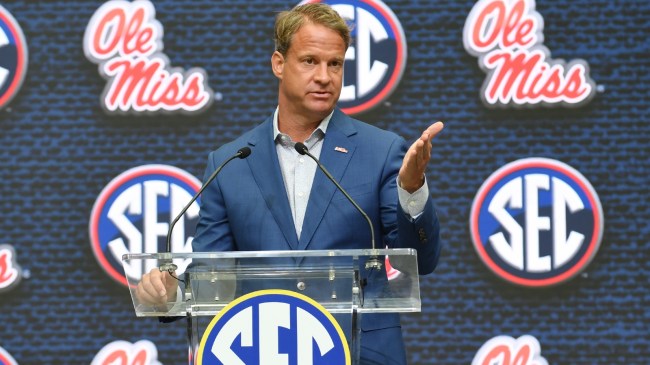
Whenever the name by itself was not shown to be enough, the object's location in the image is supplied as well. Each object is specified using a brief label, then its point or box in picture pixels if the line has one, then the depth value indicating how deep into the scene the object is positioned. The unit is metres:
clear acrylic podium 6.62
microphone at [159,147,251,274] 6.69
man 6.99
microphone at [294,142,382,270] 6.66
